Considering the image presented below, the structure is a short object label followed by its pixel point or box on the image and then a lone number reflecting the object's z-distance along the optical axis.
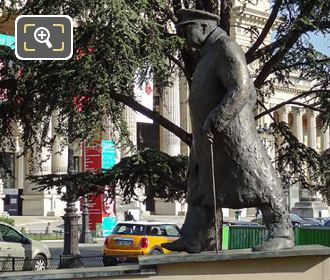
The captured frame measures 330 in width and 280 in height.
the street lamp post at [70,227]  21.19
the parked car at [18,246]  20.95
